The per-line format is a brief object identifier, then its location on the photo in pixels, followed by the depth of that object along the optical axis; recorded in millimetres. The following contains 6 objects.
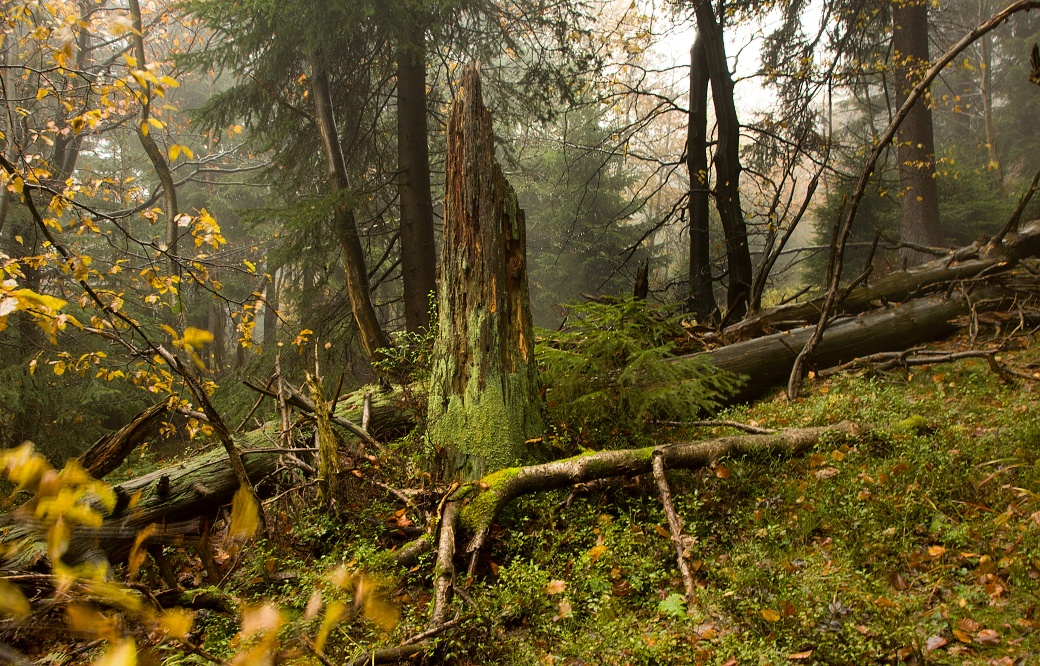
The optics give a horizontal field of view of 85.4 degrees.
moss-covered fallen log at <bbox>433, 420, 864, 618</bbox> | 3545
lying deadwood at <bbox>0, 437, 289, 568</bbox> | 3500
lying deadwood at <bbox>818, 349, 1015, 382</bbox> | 5328
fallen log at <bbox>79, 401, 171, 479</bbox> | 3570
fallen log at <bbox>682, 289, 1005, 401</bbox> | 6379
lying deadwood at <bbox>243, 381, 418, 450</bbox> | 6020
